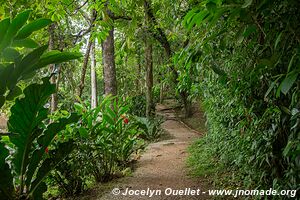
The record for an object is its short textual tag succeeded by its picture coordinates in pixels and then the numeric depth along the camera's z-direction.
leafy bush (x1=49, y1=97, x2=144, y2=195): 3.44
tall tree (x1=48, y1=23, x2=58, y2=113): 5.83
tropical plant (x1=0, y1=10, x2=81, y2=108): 1.68
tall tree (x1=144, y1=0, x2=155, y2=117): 9.21
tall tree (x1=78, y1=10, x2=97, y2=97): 5.76
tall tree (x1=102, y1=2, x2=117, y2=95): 6.52
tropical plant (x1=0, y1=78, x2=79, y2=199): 1.83
